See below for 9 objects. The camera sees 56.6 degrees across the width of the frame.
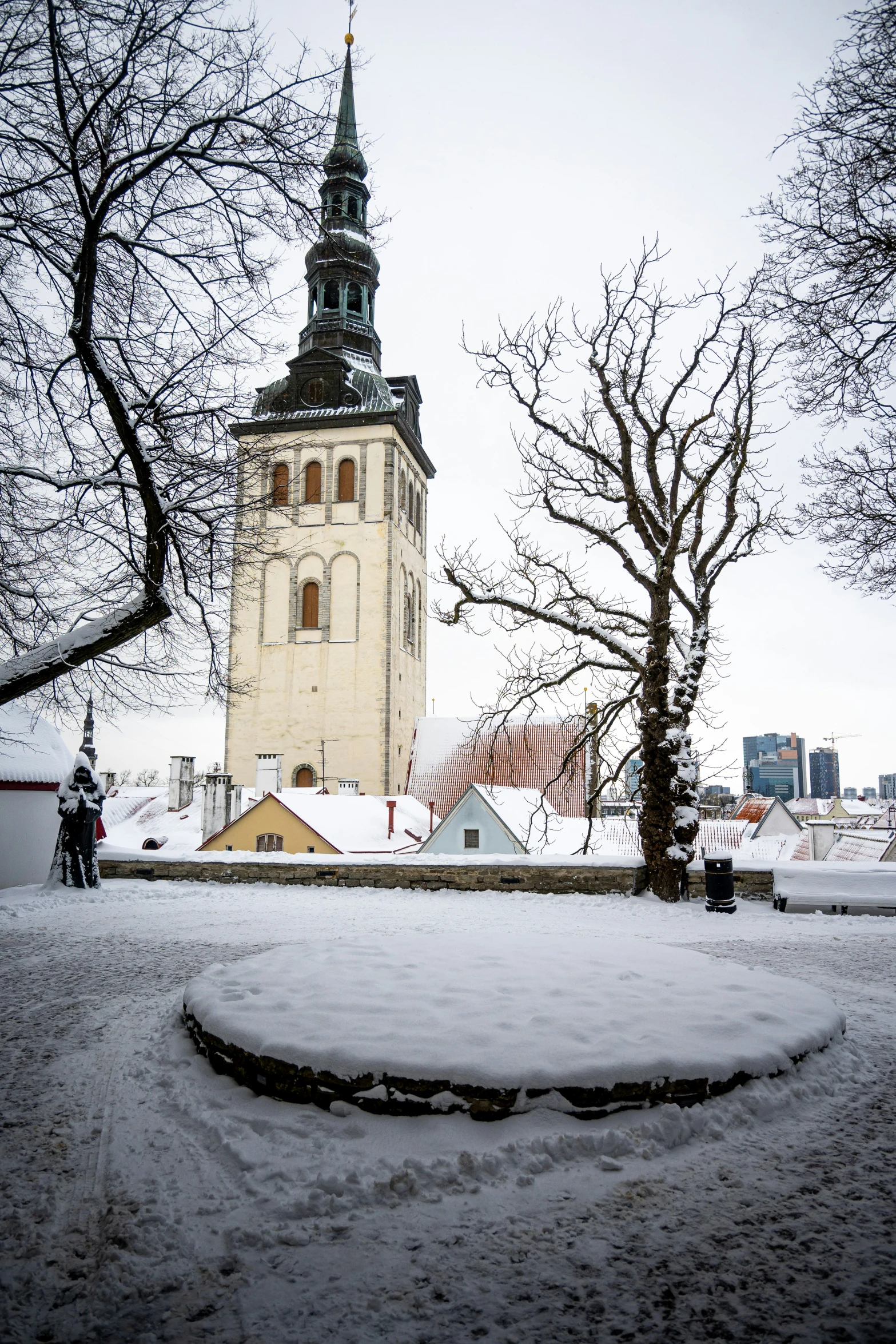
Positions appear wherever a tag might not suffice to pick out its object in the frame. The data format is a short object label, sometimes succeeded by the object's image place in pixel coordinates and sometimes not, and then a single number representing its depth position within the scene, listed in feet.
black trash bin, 36.58
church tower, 136.87
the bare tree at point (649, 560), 41.29
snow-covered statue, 42.91
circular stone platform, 12.16
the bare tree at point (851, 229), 18.11
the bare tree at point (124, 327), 21.61
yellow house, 92.38
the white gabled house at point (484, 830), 84.53
